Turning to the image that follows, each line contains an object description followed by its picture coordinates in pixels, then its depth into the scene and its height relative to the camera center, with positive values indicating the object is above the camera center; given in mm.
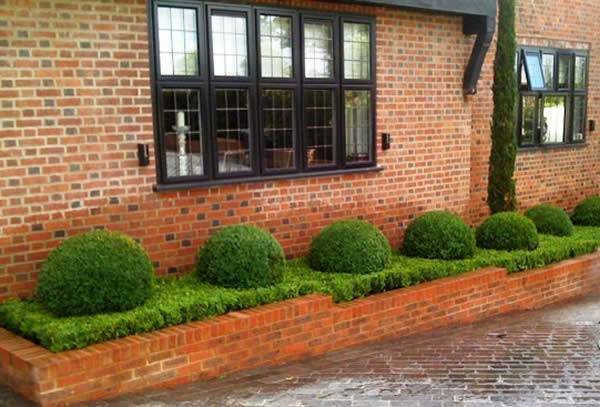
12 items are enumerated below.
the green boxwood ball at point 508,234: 8914 -1529
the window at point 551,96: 11312 +489
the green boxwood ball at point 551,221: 10203 -1549
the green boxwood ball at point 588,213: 11586 -1634
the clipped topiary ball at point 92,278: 5211 -1196
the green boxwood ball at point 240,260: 6230 -1273
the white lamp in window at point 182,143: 6664 -136
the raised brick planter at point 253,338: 4762 -1895
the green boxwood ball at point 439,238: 8086 -1426
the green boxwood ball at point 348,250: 7125 -1373
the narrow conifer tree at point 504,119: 9758 +70
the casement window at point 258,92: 6617 +415
